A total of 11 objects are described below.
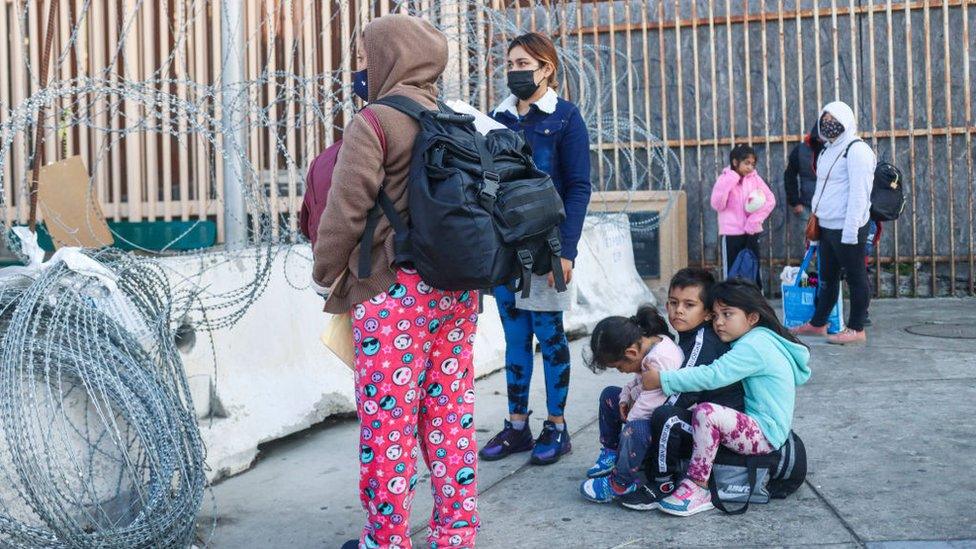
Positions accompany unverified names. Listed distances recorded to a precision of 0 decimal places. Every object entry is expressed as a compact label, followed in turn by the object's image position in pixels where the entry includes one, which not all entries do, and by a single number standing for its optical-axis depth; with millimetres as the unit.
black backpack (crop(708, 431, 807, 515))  3717
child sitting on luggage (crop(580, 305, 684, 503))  3748
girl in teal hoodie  3688
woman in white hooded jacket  6953
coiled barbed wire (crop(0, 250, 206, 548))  3053
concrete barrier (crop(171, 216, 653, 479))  4305
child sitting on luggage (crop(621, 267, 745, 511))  3744
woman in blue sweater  4266
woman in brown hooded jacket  2928
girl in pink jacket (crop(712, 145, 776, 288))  9016
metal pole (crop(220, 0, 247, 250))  5082
